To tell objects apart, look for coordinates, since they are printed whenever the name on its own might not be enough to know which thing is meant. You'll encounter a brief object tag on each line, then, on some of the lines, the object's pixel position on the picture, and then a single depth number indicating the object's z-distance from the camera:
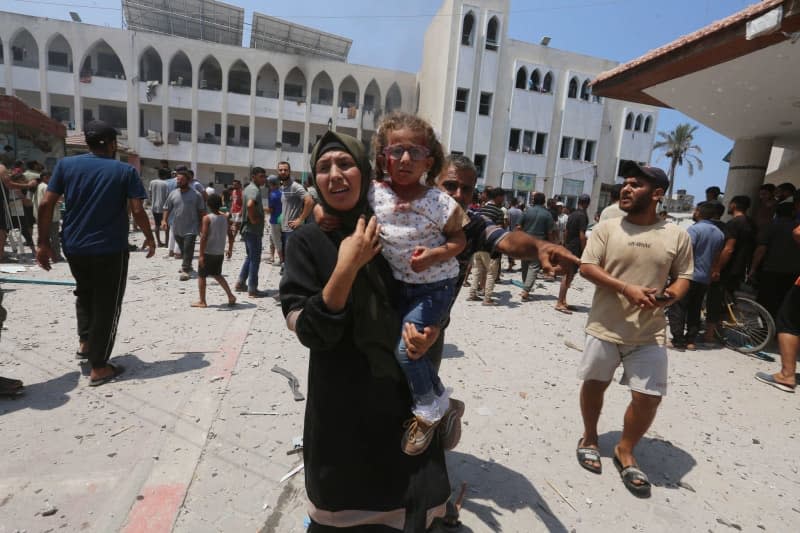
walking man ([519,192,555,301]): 7.11
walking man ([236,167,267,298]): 6.50
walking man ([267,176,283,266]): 7.46
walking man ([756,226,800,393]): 4.34
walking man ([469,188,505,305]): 7.33
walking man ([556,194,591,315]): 7.38
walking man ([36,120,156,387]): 3.43
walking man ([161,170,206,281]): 7.27
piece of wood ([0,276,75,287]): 6.30
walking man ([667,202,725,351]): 5.29
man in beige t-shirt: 2.60
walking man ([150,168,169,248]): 10.01
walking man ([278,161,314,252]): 6.66
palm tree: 41.16
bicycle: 5.46
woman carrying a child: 1.42
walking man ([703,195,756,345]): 5.57
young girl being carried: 1.53
